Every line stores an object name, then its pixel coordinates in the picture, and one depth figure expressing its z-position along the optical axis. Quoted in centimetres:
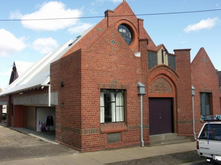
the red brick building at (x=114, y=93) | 978
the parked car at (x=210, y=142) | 720
